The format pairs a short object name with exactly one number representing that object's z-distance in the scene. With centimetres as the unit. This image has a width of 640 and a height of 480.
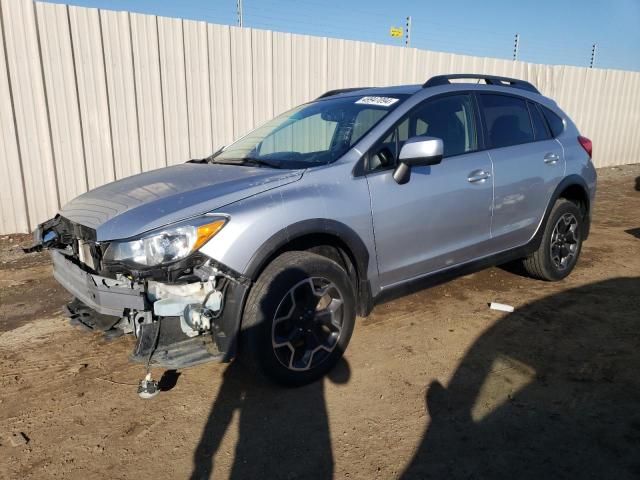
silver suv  256
